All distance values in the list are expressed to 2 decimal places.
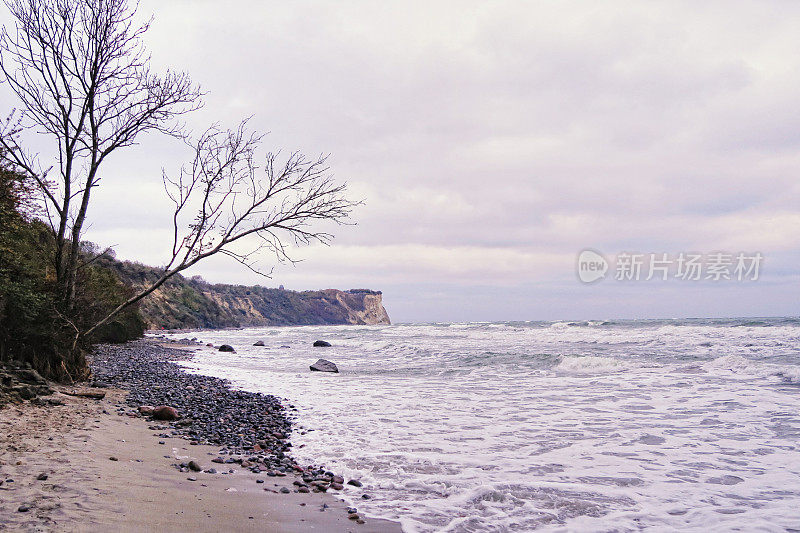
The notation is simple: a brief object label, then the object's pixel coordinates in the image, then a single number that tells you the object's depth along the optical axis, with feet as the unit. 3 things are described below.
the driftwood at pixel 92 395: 26.99
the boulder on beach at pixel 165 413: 25.98
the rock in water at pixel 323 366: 58.44
